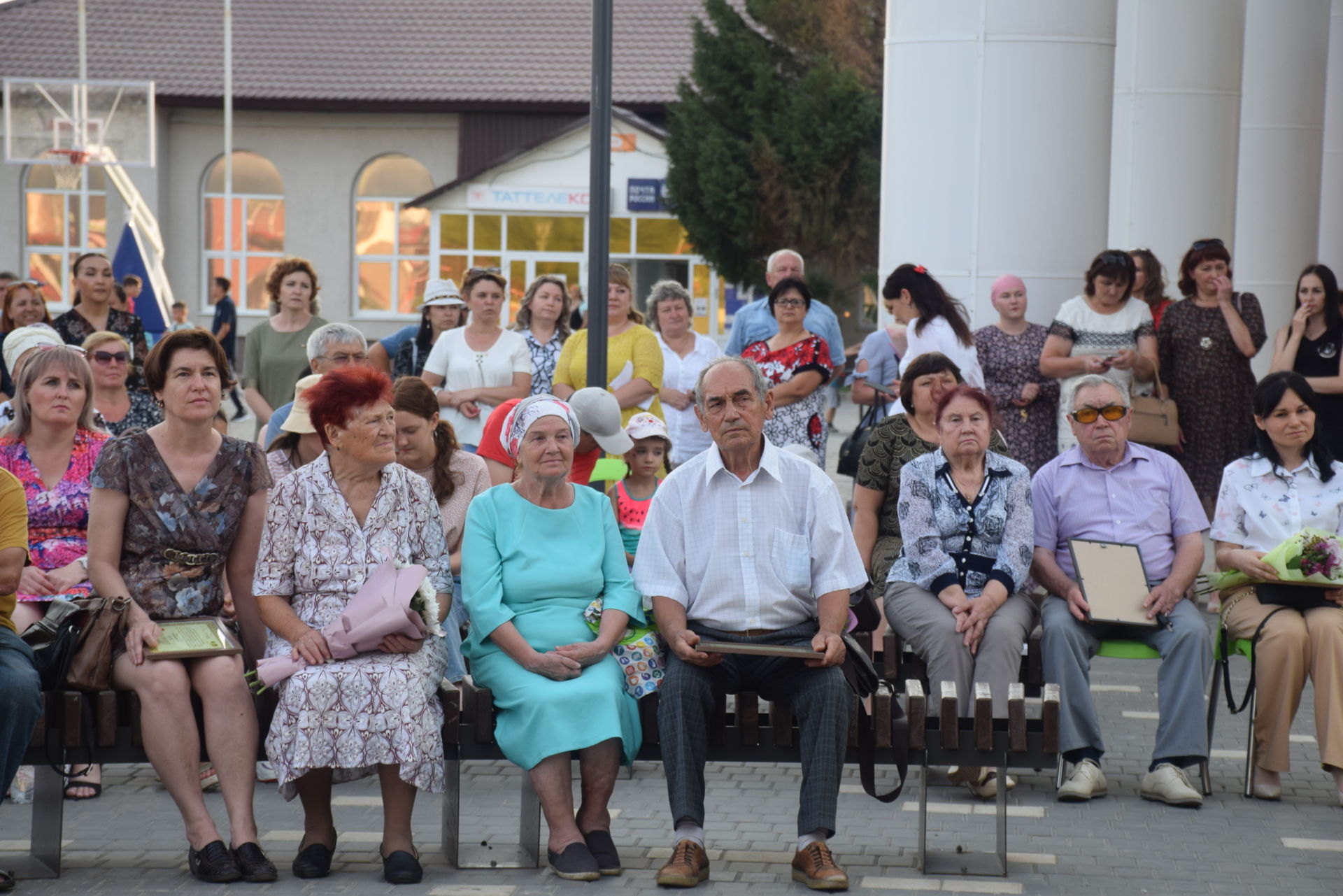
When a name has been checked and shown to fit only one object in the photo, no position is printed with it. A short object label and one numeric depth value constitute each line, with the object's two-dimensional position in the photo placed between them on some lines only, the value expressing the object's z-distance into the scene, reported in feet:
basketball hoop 102.47
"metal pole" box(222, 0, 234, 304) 111.55
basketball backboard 103.91
